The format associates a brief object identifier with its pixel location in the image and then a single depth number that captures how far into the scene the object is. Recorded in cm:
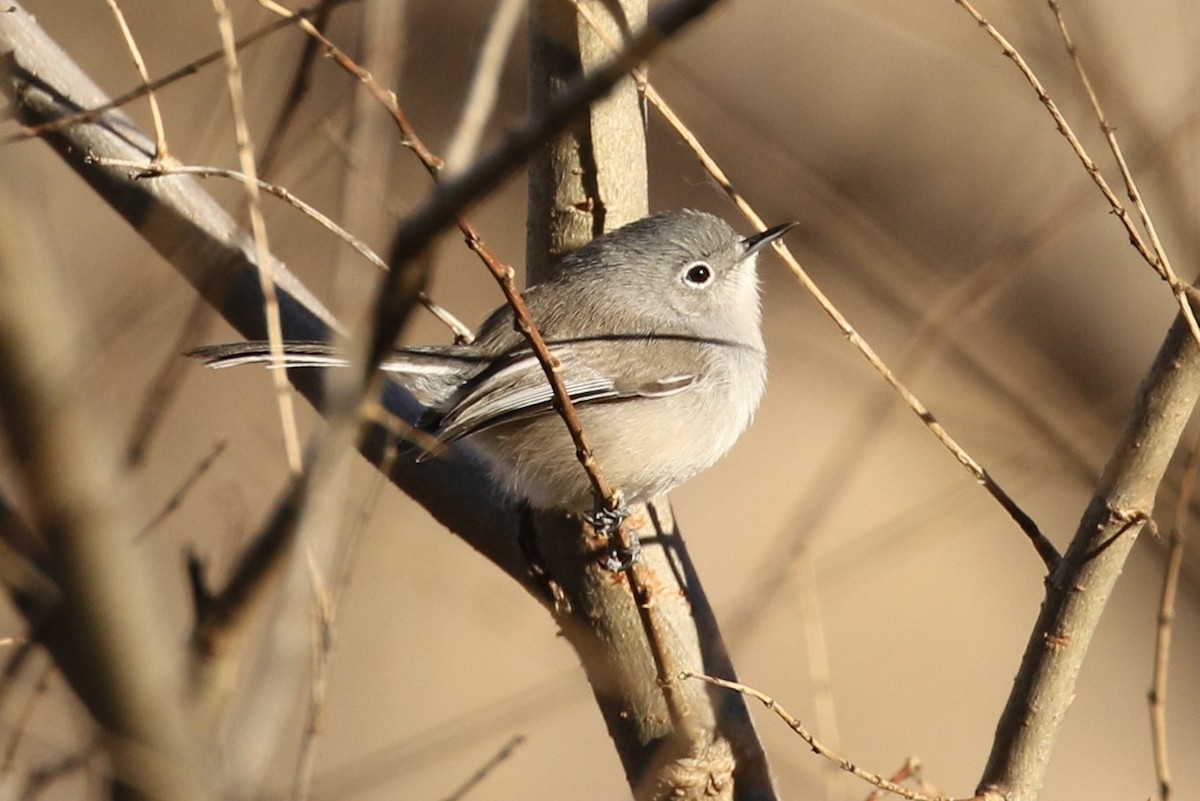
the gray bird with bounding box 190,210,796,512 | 692
